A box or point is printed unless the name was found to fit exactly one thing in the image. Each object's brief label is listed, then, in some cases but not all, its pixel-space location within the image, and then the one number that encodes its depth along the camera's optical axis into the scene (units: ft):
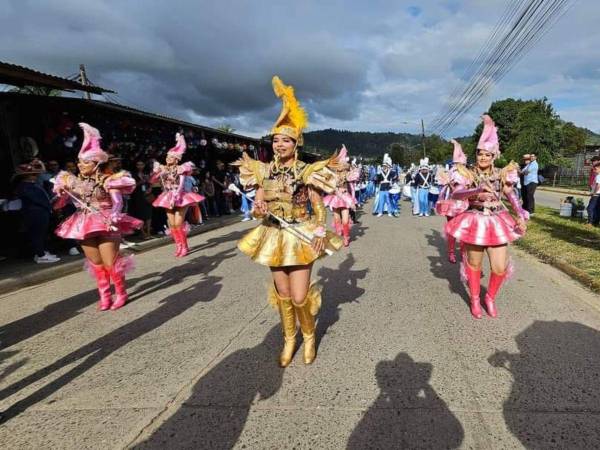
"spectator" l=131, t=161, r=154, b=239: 32.30
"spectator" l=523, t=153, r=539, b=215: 41.14
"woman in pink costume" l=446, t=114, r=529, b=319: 12.82
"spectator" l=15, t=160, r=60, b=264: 22.95
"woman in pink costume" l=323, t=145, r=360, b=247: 27.22
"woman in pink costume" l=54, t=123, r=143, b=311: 14.87
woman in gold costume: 9.91
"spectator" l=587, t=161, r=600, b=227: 32.07
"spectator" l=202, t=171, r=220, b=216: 47.26
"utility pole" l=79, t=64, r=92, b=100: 57.10
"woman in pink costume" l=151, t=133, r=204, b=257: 24.47
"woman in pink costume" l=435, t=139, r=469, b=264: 13.55
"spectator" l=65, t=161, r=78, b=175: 25.27
